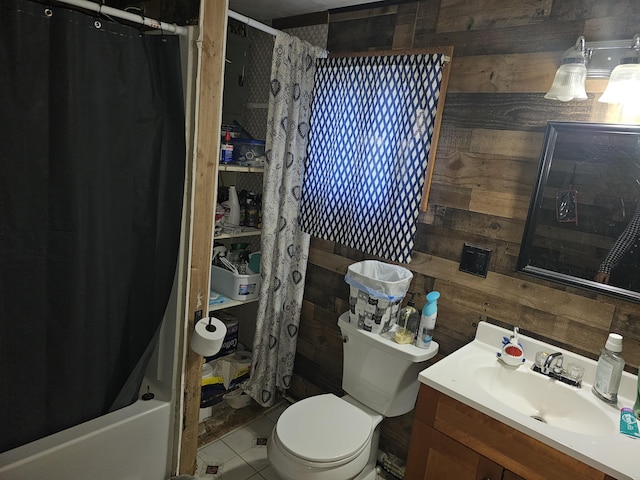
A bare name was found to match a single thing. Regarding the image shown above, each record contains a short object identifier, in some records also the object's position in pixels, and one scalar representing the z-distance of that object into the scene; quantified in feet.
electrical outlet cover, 5.74
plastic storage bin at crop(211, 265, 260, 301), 7.46
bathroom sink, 3.89
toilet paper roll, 5.49
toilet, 5.21
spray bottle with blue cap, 5.92
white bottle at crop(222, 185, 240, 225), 7.82
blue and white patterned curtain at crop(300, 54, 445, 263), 6.07
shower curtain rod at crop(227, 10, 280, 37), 5.86
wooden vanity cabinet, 4.03
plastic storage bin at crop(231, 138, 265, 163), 7.45
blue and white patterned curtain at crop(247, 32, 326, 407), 6.95
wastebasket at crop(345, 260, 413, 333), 6.00
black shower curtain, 4.05
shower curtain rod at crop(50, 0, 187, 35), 4.15
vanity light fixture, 4.28
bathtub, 4.48
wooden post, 5.10
